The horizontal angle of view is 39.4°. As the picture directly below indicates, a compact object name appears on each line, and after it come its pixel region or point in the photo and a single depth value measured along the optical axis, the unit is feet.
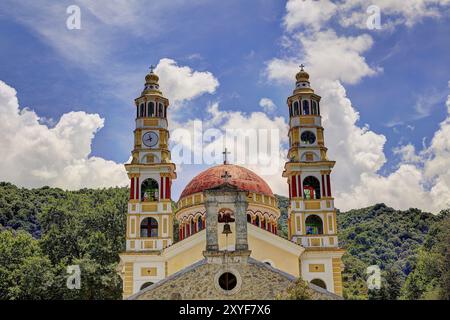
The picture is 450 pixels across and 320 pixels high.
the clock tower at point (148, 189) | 130.62
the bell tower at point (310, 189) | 129.59
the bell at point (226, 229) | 95.67
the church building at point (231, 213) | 126.72
